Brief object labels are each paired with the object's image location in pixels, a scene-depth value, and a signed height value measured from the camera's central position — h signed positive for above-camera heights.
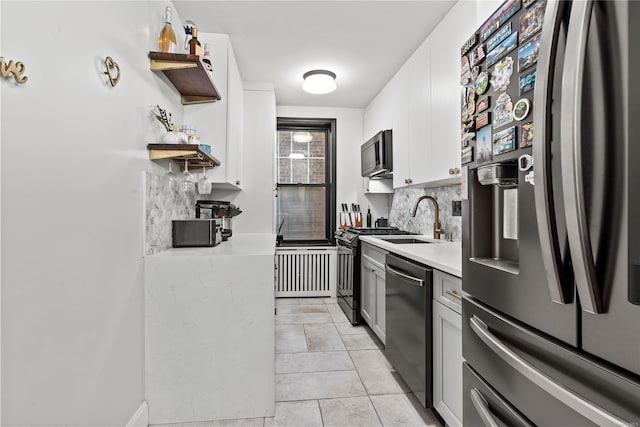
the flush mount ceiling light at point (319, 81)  3.31 +1.33
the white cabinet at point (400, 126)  2.96 +0.84
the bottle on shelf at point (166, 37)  1.96 +1.04
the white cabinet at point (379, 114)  3.45 +1.17
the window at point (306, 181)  4.58 +0.48
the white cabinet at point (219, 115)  2.54 +0.76
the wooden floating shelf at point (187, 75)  1.87 +0.88
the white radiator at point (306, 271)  4.29 -0.70
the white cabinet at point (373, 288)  2.68 -0.62
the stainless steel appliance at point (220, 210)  2.86 +0.05
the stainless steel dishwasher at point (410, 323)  1.76 -0.63
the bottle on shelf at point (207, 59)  2.29 +1.09
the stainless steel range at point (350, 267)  3.29 -0.52
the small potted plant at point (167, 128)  1.92 +0.52
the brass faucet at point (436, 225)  2.87 -0.07
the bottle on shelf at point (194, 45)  2.04 +1.04
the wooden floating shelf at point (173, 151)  1.84 +0.36
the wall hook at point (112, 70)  1.38 +0.61
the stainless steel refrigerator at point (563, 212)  0.61 +0.01
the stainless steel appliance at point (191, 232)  2.19 -0.11
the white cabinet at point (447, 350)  1.53 -0.64
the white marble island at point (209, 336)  1.75 -0.64
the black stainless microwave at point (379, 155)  3.37 +0.64
